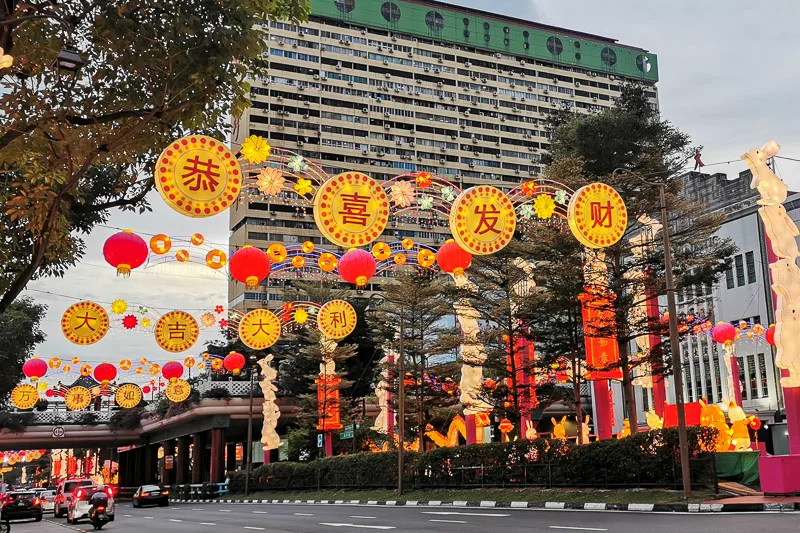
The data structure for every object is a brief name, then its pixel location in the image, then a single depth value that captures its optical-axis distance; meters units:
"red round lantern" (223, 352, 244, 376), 32.22
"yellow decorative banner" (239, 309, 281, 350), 23.70
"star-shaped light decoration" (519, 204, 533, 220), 19.52
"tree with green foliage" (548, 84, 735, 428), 25.56
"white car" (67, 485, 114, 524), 25.77
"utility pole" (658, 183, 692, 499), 17.95
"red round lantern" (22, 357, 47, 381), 29.86
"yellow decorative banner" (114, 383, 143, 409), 38.84
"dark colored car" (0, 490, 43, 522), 30.09
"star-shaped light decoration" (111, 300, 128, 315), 25.91
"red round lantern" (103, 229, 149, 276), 15.45
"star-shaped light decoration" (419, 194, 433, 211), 18.27
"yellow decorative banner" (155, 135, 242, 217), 12.05
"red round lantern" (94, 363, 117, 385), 30.33
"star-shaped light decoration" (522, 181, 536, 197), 18.97
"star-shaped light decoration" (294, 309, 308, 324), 28.70
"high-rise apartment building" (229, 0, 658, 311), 92.12
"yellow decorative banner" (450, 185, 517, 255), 15.43
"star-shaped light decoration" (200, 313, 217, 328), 32.22
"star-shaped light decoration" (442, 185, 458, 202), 17.91
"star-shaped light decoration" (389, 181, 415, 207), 18.03
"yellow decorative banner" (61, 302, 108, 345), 21.30
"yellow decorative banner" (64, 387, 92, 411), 38.94
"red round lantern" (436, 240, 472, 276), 18.84
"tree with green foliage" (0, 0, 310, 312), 10.34
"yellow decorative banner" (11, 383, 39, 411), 35.34
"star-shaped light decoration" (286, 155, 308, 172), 16.56
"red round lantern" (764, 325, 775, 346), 27.62
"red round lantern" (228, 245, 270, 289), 16.97
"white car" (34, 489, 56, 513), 45.38
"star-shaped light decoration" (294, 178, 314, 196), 16.14
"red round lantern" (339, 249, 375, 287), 17.20
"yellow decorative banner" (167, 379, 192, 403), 37.31
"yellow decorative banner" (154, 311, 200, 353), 23.84
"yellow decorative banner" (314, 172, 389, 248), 14.30
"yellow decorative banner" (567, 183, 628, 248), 16.20
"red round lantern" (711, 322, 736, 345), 28.77
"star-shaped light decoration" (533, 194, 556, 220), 18.41
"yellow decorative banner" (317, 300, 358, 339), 23.84
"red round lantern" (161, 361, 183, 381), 33.25
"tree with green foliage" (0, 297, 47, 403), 35.28
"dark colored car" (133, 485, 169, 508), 40.28
